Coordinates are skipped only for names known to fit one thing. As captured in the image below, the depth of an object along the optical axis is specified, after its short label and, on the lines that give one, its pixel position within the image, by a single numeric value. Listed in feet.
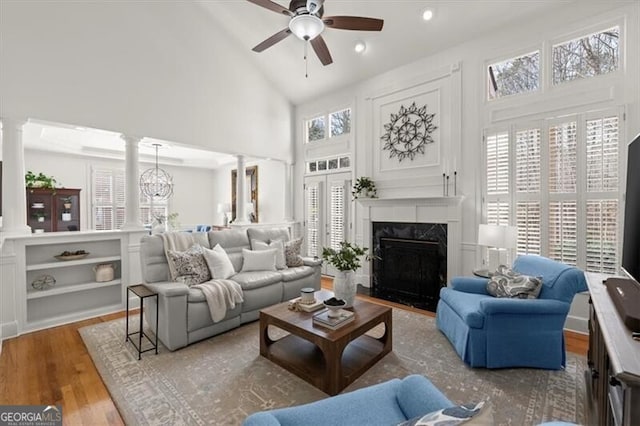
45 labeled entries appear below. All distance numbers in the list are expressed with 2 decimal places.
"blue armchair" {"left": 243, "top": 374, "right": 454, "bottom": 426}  4.02
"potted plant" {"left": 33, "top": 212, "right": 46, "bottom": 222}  17.83
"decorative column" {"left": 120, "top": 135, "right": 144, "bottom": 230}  14.17
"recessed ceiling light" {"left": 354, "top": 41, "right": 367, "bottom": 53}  15.35
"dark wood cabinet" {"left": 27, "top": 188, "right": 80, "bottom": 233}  17.74
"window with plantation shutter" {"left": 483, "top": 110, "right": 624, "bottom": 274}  10.57
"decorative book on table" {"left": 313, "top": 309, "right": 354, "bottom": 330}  8.09
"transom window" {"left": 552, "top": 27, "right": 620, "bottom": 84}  10.68
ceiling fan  9.43
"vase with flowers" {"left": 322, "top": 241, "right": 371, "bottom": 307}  9.66
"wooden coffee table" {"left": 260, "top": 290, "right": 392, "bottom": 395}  7.47
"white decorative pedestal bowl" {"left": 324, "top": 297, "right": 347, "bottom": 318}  8.35
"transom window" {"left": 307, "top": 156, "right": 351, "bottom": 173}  19.11
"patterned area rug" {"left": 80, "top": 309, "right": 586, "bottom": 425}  6.80
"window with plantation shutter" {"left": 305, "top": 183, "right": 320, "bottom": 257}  20.65
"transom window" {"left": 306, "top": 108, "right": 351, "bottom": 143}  19.25
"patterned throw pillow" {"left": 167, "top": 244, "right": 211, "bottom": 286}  11.25
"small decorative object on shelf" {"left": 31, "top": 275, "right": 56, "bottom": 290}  12.26
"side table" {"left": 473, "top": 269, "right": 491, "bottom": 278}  10.91
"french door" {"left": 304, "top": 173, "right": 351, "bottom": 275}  19.07
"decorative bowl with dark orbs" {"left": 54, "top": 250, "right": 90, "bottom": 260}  12.55
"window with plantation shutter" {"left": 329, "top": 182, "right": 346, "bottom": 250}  19.18
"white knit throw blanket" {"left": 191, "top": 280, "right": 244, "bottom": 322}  10.33
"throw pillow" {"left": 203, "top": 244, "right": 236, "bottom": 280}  11.94
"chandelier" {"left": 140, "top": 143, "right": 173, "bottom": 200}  22.18
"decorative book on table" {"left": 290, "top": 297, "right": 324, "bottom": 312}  9.25
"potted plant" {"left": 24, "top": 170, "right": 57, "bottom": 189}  16.70
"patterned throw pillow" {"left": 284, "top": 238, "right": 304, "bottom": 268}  14.80
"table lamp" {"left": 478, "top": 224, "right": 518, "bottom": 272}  10.73
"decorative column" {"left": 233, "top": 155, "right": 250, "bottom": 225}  19.40
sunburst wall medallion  15.28
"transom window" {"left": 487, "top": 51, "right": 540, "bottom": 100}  12.31
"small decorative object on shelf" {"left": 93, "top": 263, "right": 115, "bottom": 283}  13.37
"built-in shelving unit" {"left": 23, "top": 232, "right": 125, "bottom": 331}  11.97
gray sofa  9.72
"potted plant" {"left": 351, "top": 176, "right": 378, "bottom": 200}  17.08
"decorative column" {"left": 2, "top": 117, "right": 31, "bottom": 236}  11.16
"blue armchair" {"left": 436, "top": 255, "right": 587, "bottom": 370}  8.11
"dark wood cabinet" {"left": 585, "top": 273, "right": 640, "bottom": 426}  3.42
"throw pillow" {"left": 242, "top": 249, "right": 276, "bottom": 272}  13.60
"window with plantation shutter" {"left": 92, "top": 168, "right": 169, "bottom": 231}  24.01
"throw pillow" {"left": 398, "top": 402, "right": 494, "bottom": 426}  2.50
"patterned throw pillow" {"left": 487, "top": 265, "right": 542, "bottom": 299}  8.82
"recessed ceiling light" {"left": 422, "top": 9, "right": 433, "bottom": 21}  12.79
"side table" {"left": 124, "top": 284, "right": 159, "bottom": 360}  9.45
